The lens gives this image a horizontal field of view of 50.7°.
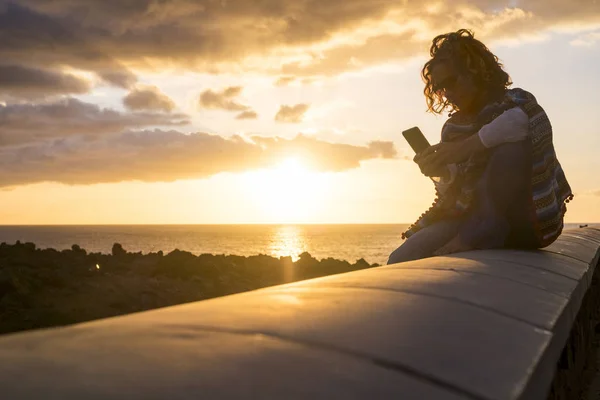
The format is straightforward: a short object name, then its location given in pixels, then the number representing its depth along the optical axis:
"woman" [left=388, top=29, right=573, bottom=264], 4.25
